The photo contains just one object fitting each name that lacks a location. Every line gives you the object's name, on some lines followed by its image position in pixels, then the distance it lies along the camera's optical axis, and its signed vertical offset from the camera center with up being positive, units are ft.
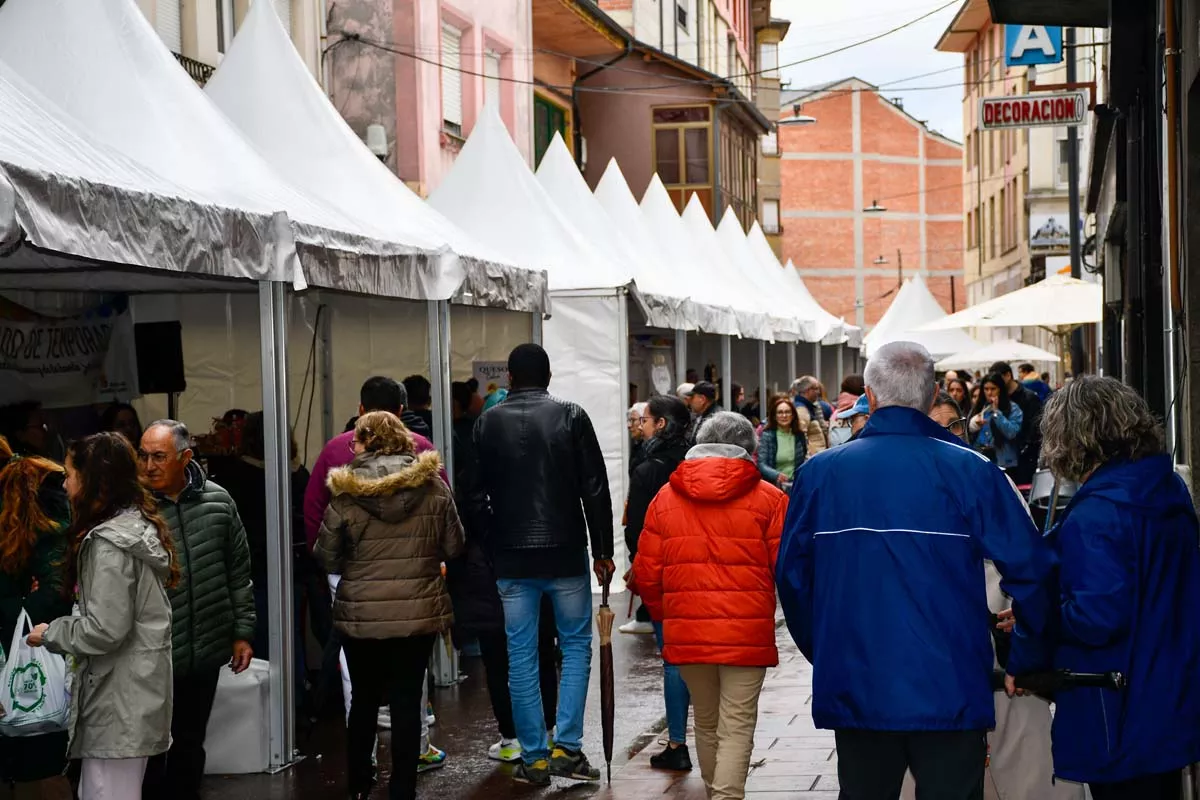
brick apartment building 255.91 +22.20
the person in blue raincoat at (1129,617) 15.51 -2.55
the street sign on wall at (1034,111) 48.21 +6.47
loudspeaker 37.04 +0.05
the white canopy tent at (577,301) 50.08 +1.37
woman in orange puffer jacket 22.03 -3.15
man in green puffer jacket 21.94 -3.20
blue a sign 68.95 +11.92
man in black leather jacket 25.95 -2.86
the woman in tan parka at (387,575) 23.49 -3.09
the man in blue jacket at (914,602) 14.96 -2.31
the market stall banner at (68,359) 33.06 -0.01
